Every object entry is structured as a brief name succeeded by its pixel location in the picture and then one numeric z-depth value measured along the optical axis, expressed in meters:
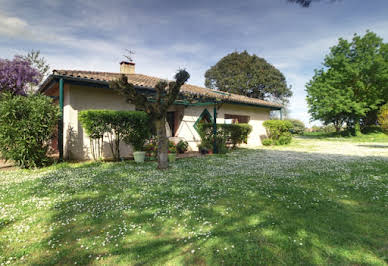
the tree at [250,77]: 33.03
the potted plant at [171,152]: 8.25
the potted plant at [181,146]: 10.78
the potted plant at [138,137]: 7.96
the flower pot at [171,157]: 8.23
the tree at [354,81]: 23.02
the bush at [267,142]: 15.34
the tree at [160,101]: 6.44
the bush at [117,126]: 7.30
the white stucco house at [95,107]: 7.99
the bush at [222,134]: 11.03
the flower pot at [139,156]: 7.90
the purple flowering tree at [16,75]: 13.07
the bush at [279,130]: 15.48
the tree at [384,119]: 12.07
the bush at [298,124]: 42.97
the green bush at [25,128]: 6.20
